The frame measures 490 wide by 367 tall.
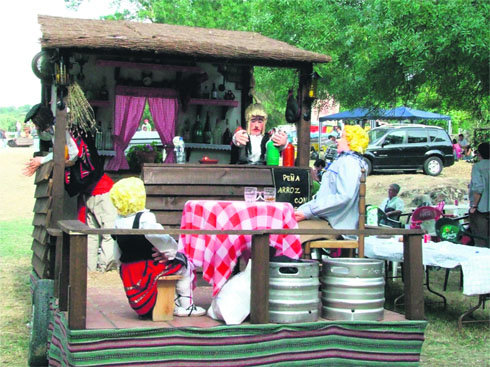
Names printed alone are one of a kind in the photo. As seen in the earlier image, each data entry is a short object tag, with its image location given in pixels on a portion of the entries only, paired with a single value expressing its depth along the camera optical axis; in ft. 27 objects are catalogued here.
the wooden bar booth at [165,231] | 14.34
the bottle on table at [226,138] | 40.01
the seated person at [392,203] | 40.98
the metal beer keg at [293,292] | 15.53
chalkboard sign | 30.25
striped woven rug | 14.16
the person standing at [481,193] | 34.55
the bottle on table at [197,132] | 39.55
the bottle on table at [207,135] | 39.73
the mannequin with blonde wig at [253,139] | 28.30
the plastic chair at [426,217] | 32.68
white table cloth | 23.48
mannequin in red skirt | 15.84
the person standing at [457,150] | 103.17
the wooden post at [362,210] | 18.62
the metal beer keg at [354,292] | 15.98
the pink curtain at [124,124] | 38.05
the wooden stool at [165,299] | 15.88
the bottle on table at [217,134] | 40.22
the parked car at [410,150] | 81.82
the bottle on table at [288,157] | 30.96
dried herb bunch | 28.94
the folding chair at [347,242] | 19.30
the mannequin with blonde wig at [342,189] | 19.83
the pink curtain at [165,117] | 38.34
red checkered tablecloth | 17.07
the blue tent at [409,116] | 84.53
